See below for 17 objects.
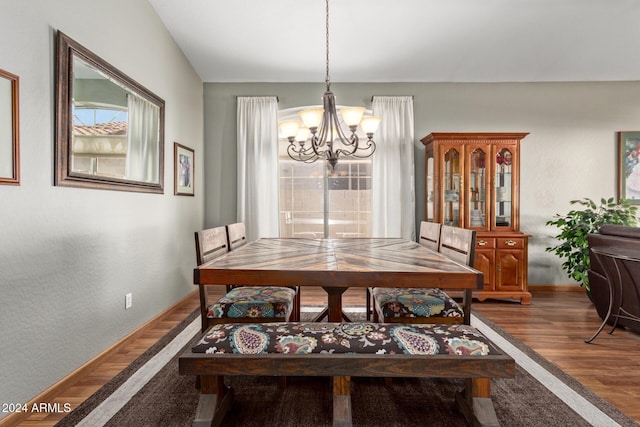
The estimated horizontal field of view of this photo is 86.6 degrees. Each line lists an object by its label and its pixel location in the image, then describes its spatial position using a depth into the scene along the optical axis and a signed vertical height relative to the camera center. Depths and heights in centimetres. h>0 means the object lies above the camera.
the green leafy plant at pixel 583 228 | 346 -13
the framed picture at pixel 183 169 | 336 +47
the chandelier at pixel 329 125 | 223 +62
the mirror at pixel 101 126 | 185 +57
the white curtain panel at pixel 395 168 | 410 +57
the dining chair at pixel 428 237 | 253 -18
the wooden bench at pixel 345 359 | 135 -58
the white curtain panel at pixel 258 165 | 414 +60
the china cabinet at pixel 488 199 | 357 +18
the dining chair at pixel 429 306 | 190 -51
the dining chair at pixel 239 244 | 236 -23
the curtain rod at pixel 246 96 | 417 +146
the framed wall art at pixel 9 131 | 147 +37
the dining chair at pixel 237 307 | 187 -52
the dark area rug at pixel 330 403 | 162 -98
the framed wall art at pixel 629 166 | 407 +60
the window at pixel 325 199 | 437 +20
